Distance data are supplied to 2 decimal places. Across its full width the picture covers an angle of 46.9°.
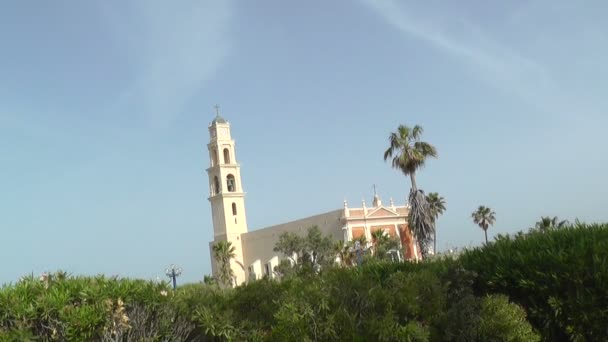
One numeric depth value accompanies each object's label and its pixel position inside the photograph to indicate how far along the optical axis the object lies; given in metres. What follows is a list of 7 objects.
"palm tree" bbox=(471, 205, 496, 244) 63.78
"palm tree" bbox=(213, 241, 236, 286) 61.72
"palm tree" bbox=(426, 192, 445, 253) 57.62
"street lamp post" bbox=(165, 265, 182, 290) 43.03
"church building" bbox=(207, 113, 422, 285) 59.22
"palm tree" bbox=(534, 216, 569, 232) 40.50
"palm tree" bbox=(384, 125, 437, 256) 37.84
